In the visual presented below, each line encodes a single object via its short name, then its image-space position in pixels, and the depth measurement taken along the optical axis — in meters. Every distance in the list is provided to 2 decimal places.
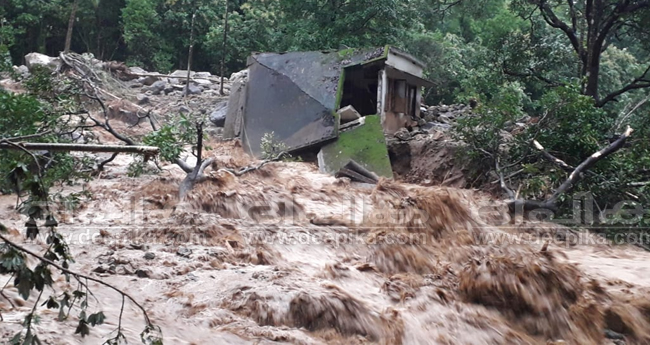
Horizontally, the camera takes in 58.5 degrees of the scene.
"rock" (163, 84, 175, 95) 16.94
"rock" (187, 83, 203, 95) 16.78
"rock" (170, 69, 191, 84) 18.03
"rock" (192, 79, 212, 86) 17.80
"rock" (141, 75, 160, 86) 17.69
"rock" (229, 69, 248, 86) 12.41
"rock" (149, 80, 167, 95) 16.92
